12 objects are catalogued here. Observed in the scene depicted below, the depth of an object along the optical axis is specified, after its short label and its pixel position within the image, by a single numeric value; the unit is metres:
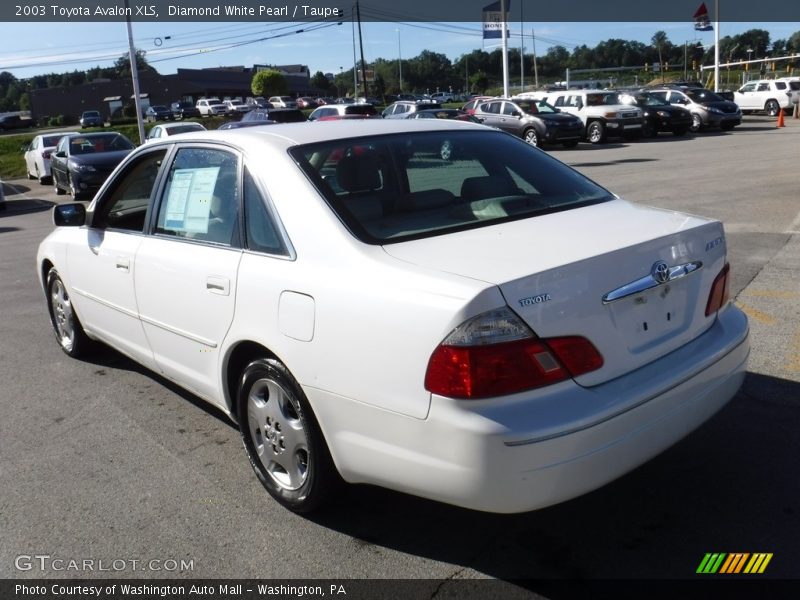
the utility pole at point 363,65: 61.25
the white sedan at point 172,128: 21.80
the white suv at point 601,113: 27.55
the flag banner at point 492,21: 35.91
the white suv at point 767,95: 36.85
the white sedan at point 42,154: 24.31
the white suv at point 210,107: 69.00
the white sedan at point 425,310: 2.57
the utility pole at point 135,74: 30.67
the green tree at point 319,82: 123.12
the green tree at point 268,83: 81.02
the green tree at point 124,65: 125.91
